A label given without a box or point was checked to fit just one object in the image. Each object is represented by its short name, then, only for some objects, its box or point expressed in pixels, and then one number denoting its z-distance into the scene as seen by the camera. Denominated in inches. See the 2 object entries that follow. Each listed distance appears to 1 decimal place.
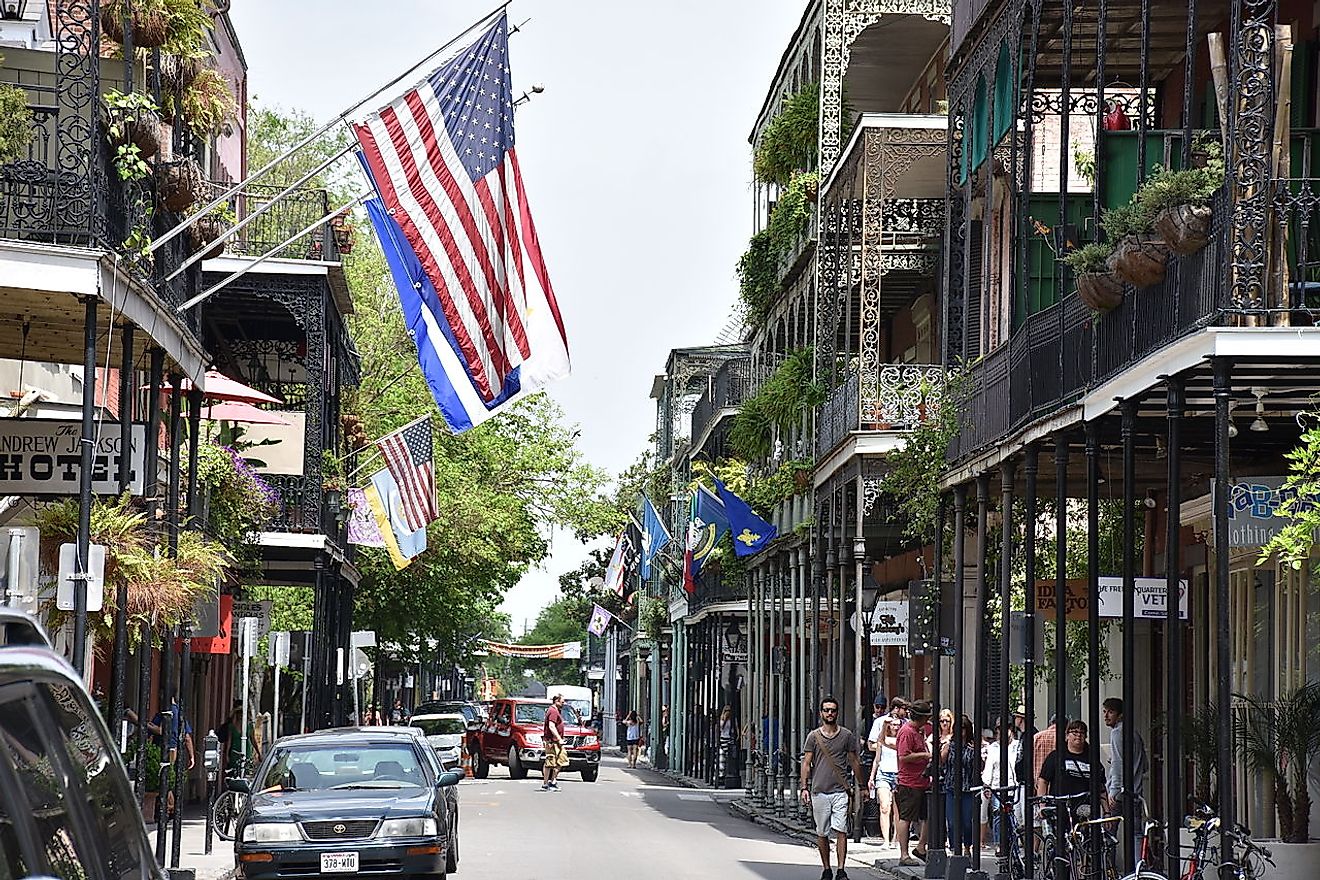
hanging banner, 4471.5
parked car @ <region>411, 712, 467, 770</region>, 2299.5
